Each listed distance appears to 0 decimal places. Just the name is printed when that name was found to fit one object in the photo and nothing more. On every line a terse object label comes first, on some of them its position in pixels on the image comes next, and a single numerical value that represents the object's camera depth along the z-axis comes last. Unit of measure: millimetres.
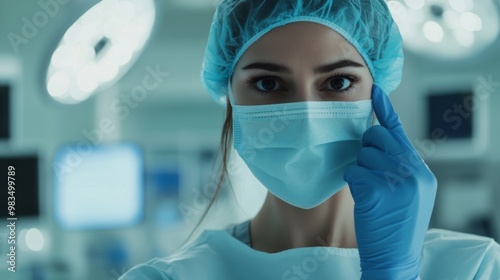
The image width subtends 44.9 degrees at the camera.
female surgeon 1241
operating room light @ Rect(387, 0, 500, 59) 2000
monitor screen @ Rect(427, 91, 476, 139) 3682
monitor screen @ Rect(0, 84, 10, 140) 3699
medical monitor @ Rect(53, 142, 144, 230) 4035
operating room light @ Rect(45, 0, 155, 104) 2139
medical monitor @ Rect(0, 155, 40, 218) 3542
